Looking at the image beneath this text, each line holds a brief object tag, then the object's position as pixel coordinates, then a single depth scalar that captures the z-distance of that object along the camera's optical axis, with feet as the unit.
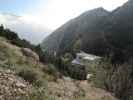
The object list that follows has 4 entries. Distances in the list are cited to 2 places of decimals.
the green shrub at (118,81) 16.25
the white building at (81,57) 60.06
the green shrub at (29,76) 9.22
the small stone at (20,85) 6.87
